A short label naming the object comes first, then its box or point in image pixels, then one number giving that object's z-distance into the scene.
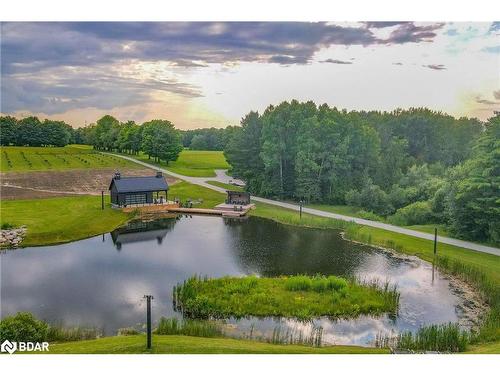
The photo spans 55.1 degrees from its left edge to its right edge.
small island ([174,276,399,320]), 14.45
